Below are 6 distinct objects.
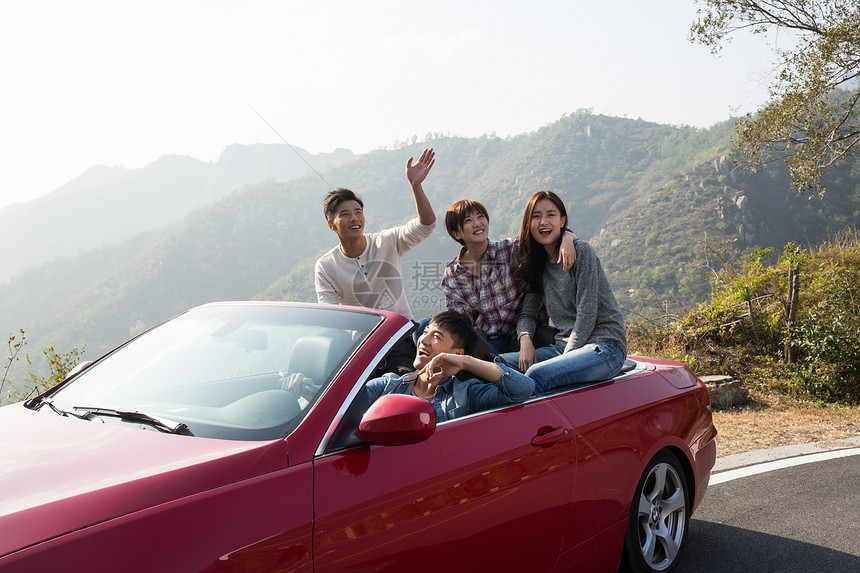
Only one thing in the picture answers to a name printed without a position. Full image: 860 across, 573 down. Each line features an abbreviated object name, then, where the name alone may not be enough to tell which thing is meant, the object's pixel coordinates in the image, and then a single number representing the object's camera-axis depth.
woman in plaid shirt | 4.08
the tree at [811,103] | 13.83
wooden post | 9.99
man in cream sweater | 4.58
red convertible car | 1.64
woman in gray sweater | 3.25
